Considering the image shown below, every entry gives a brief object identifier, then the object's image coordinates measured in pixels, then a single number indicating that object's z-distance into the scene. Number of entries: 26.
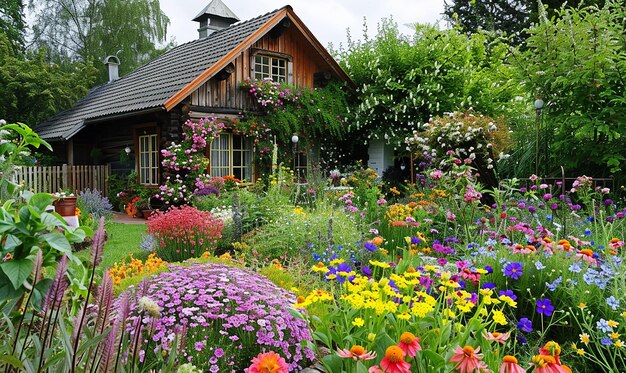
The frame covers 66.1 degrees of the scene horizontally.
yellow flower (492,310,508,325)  1.86
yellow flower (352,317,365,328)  1.86
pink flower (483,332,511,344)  1.73
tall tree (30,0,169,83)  24.73
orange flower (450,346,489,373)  1.51
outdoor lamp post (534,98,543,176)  7.99
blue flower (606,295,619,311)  2.40
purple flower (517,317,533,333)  2.15
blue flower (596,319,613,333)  2.14
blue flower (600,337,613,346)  2.14
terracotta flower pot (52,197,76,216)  7.01
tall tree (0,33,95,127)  18.27
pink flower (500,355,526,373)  1.45
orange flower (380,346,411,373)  1.42
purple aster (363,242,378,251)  3.05
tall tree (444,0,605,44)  22.94
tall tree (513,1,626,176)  7.43
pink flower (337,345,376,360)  1.47
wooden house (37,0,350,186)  11.57
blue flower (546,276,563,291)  2.54
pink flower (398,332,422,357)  1.54
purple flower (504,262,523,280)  2.72
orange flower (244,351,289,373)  1.31
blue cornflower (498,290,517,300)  2.35
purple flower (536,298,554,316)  2.38
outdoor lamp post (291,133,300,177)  12.42
